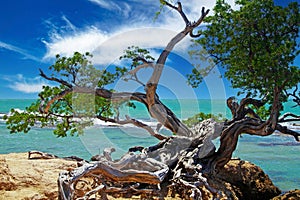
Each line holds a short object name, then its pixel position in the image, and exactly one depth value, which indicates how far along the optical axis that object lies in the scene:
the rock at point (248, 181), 6.82
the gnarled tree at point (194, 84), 5.12
